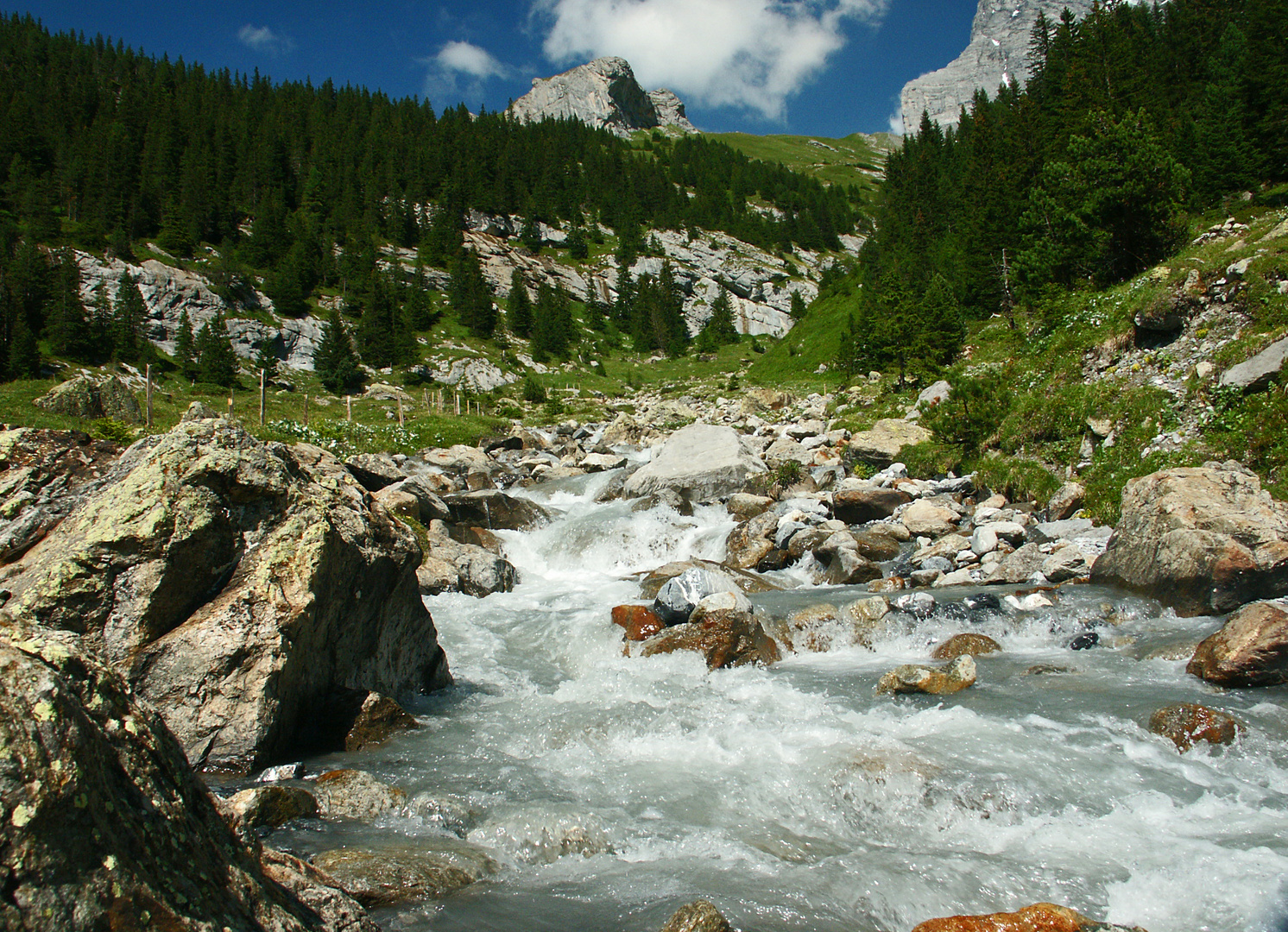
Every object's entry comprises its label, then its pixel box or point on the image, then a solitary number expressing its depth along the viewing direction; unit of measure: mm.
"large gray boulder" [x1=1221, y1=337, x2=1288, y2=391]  13109
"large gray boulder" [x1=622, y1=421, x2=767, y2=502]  21594
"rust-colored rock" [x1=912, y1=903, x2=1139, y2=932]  4008
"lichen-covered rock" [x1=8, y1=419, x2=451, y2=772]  6008
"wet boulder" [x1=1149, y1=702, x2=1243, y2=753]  6621
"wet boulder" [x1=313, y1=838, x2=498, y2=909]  4344
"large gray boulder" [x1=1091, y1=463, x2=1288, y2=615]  9477
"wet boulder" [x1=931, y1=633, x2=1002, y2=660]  9789
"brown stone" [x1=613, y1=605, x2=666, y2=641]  11281
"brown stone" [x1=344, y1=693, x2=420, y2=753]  7176
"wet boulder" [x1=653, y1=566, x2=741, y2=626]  11391
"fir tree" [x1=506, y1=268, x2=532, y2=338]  87312
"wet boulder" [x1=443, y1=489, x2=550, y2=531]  19844
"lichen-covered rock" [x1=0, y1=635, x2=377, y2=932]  1674
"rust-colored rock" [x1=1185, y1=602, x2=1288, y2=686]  7492
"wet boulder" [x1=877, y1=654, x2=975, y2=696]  8453
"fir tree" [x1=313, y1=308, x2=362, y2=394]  58812
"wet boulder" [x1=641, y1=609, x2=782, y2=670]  10039
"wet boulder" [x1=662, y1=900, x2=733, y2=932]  4039
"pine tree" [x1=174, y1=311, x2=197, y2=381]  53406
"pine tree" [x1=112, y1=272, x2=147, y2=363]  52031
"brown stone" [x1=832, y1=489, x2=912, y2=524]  17547
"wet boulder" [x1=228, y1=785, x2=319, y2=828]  5000
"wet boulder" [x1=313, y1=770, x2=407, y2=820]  5555
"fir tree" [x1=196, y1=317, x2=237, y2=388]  52594
